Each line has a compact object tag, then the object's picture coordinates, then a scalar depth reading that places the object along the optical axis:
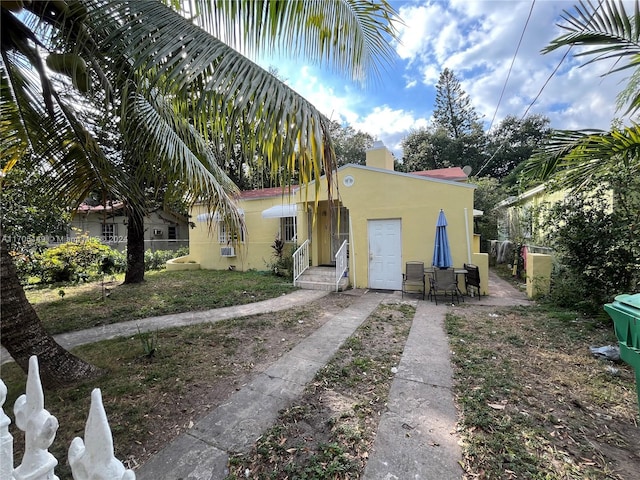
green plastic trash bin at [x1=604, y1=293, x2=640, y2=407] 2.39
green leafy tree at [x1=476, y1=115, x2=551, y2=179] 28.70
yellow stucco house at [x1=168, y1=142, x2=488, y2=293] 8.69
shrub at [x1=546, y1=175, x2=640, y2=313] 5.66
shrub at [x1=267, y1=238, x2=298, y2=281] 11.92
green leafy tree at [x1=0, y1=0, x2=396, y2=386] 2.10
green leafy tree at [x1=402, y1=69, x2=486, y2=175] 28.06
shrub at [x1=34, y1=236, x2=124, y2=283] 10.52
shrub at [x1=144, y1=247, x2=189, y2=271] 15.30
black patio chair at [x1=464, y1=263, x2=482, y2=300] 8.16
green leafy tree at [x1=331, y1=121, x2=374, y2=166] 25.60
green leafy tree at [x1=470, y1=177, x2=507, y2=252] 16.84
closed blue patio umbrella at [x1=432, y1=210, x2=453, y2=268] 8.16
